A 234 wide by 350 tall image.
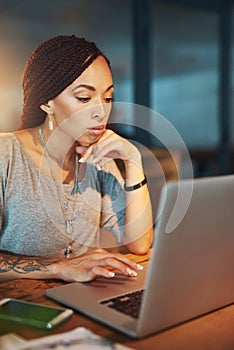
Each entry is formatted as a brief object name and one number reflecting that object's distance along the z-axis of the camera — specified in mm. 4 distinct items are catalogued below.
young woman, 1614
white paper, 885
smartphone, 1010
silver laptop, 914
